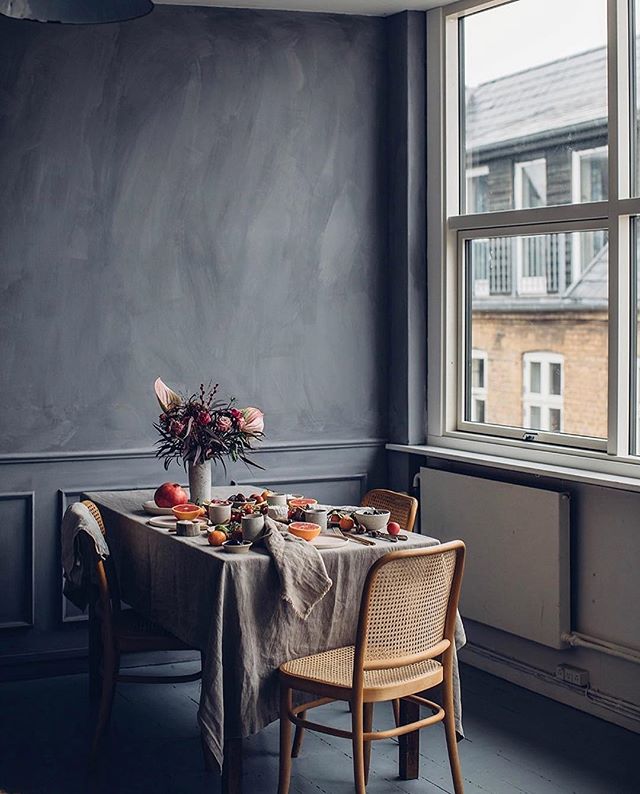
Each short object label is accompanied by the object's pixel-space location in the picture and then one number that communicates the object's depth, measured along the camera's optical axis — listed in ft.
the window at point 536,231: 13.84
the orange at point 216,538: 11.26
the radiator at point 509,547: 14.12
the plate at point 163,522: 12.42
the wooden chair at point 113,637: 12.12
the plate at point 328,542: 11.27
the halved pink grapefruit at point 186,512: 12.34
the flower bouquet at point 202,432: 13.01
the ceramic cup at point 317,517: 12.01
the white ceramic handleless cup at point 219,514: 12.24
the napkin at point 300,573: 10.62
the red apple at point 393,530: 11.82
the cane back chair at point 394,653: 9.99
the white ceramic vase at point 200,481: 13.38
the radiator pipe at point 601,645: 13.21
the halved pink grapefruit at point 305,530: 11.43
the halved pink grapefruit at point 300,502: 12.81
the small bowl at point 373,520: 12.05
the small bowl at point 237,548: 10.91
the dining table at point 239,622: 10.39
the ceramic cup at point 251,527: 11.28
